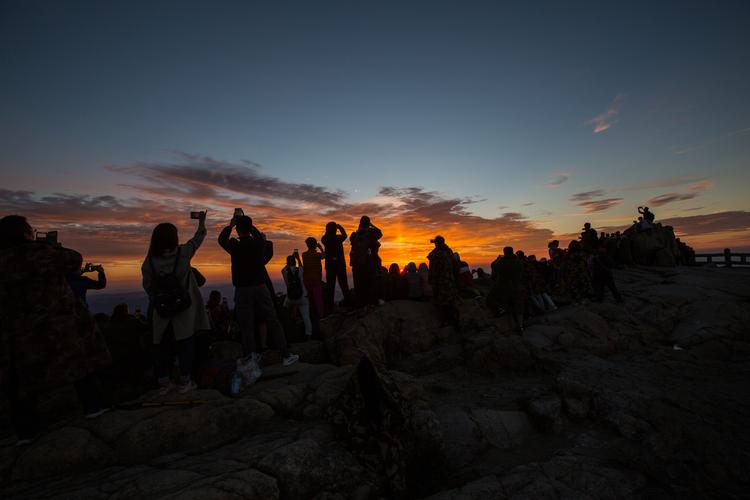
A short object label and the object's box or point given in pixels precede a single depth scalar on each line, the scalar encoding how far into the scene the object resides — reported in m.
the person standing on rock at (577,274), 13.12
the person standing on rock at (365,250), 9.18
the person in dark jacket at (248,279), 5.80
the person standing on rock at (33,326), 3.72
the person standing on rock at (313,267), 9.34
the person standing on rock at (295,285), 8.86
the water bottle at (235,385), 5.27
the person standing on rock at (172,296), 4.66
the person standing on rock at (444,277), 10.57
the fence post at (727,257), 28.46
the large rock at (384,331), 9.58
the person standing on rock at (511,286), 10.48
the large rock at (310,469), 3.59
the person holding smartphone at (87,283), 4.85
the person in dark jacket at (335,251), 9.23
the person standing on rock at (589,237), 16.66
